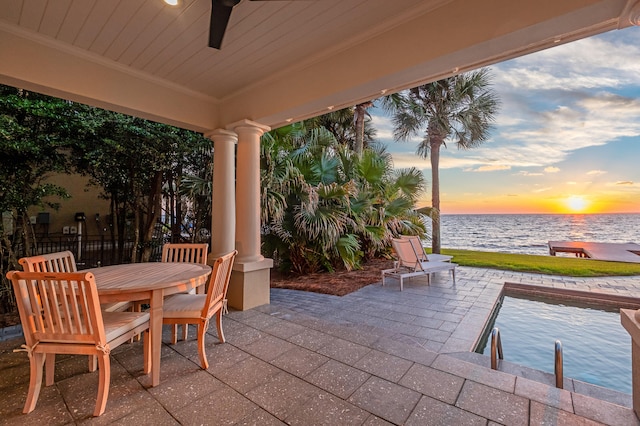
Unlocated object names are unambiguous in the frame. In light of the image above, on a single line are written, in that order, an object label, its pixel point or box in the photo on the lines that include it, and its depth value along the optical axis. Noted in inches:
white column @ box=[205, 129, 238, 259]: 150.6
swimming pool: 97.0
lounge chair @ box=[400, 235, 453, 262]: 208.5
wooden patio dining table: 71.1
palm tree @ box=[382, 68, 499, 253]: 326.0
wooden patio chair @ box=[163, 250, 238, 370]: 82.0
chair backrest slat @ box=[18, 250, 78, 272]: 78.5
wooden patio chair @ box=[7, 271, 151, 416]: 59.4
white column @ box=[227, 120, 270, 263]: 141.3
